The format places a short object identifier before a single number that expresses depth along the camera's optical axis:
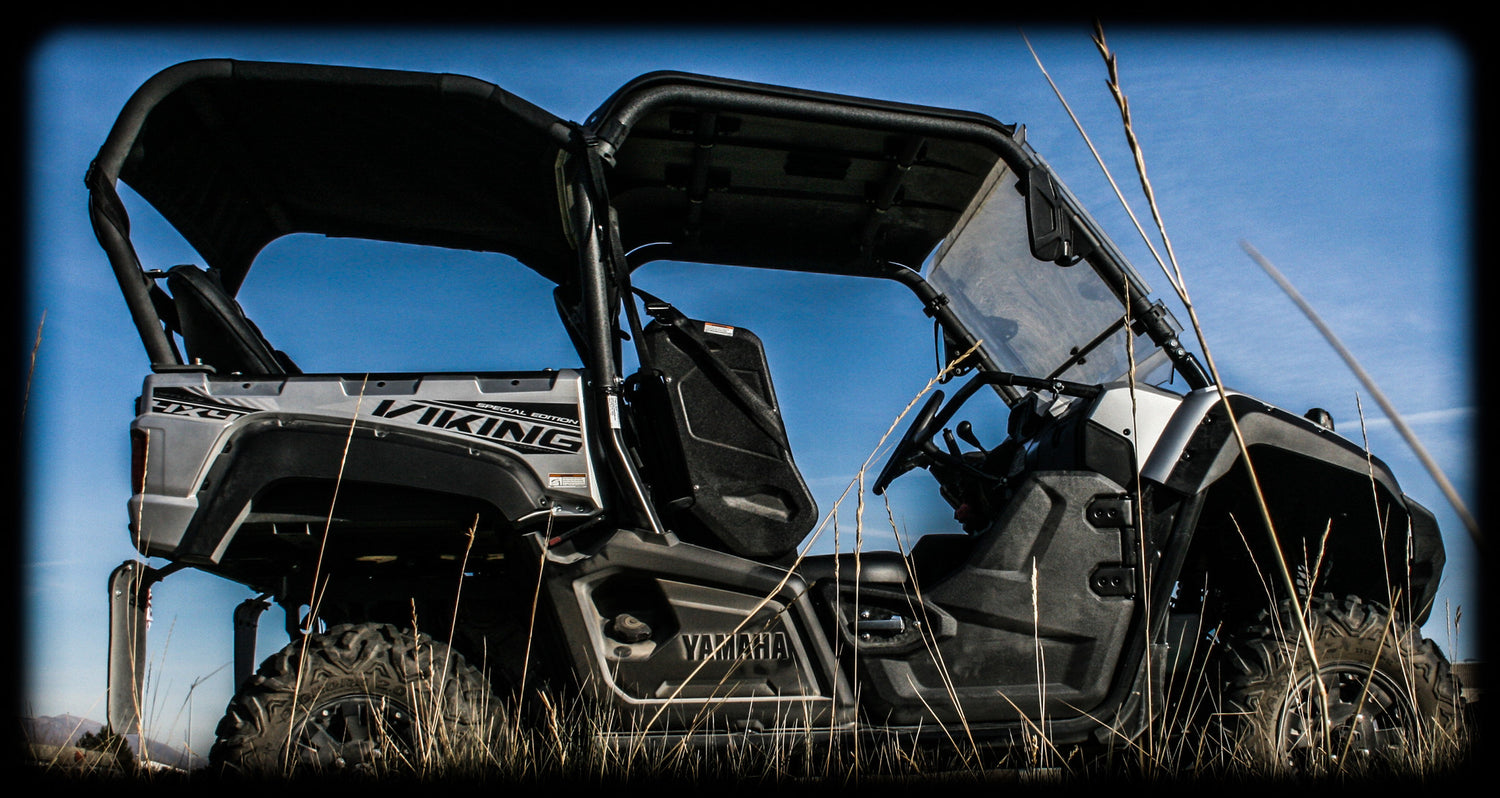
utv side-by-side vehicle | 2.55
